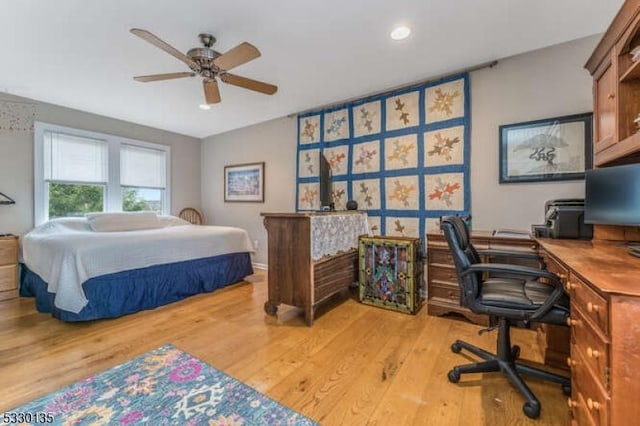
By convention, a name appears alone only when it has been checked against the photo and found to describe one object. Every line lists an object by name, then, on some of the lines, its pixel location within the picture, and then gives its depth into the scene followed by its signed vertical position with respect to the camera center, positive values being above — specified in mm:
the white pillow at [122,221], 3461 -126
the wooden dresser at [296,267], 2467 -531
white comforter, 2412 -399
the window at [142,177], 4438 +581
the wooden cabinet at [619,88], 1424 +720
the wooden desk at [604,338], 790 -409
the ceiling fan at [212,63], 1904 +1148
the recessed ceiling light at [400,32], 2152 +1433
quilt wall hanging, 2869 +689
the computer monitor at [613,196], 1547 +93
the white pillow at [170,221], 4180 -150
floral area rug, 1371 -1030
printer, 1927 -72
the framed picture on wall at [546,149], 2305 +553
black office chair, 1418 -493
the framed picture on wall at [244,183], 4602 +505
